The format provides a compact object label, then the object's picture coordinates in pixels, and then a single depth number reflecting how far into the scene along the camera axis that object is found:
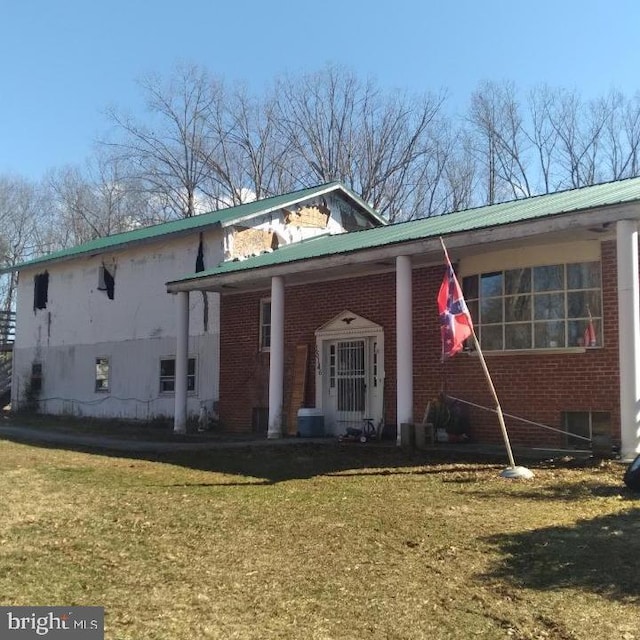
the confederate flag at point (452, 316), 9.84
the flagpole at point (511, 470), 9.02
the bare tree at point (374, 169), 35.53
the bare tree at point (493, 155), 34.53
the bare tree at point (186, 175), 36.88
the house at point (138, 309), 18.92
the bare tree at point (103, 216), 38.16
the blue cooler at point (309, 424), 14.66
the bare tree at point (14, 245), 44.69
